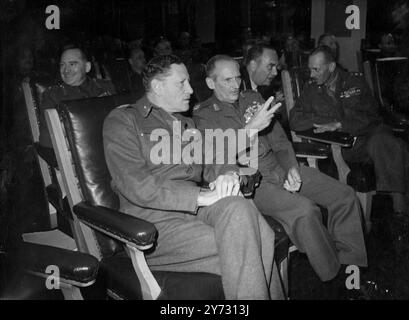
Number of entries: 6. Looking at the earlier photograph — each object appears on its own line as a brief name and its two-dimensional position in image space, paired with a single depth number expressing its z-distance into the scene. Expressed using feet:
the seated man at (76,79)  8.63
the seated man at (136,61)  14.59
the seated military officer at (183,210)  4.44
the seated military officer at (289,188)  5.97
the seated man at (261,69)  9.32
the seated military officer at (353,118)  8.25
